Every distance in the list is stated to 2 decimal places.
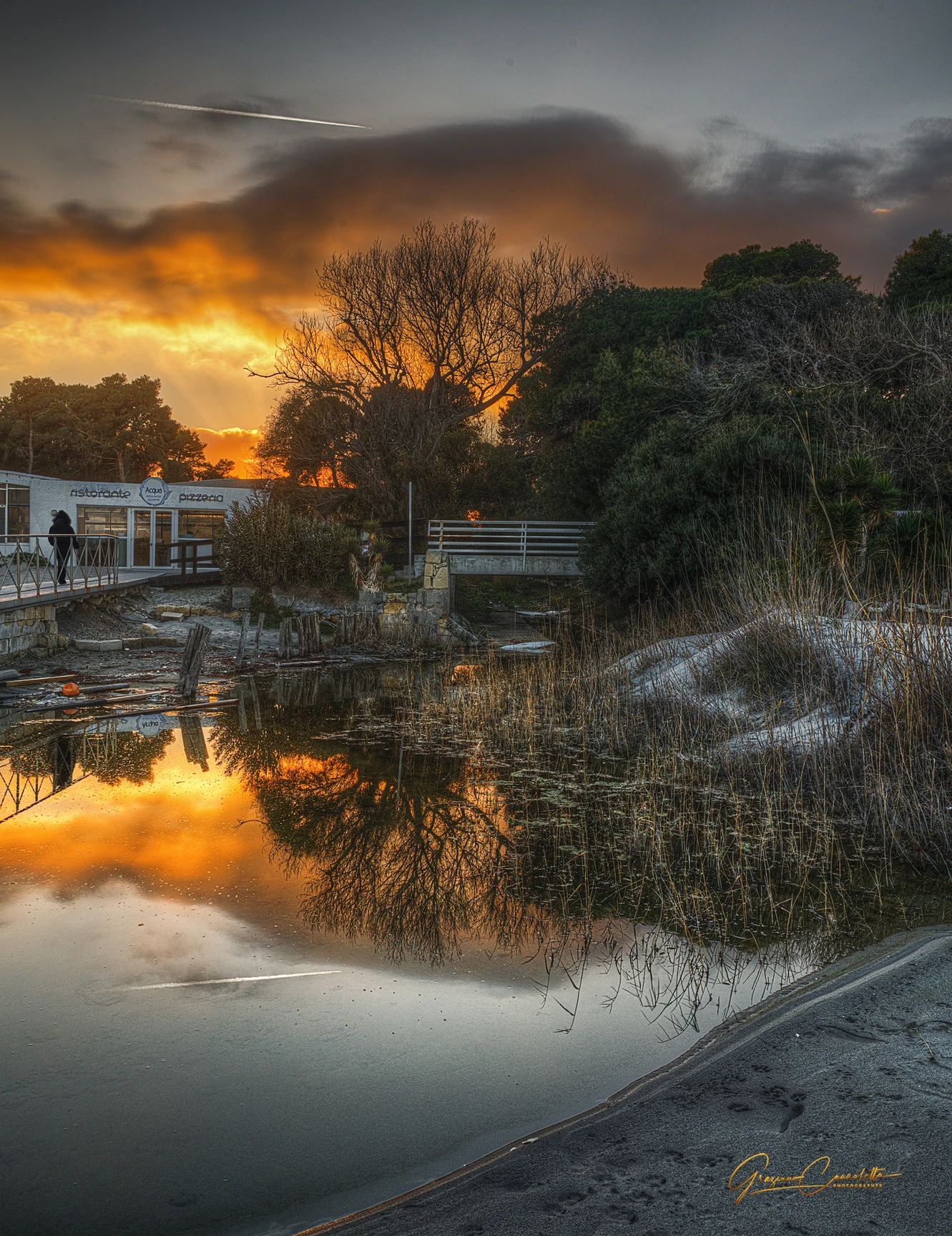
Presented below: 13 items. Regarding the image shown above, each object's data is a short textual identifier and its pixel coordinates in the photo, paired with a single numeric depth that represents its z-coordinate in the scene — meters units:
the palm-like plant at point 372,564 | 22.67
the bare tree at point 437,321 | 32.16
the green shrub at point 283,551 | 24.80
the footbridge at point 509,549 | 25.47
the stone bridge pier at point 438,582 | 23.48
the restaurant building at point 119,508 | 32.94
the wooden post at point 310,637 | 19.56
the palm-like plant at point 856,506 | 12.70
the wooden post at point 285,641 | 19.13
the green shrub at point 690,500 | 17.81
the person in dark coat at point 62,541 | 20.62
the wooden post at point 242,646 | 18.12
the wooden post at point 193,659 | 14.16
